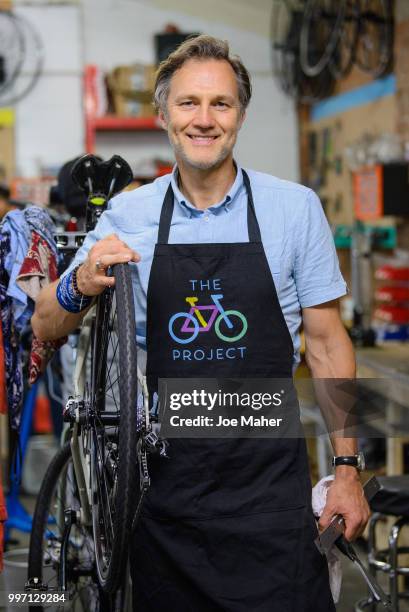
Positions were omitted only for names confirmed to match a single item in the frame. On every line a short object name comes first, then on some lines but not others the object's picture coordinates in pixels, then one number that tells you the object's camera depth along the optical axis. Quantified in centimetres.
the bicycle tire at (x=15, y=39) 852
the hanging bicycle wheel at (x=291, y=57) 815
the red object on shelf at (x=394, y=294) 564
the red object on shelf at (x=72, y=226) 300
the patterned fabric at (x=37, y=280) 256
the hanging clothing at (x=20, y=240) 268
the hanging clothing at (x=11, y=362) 267
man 211
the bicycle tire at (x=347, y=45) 682
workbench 386
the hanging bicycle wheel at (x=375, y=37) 653
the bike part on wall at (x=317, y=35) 734
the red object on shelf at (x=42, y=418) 673
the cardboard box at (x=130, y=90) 817
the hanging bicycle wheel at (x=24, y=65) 854
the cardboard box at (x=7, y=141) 851
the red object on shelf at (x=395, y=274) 569
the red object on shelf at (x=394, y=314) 558
